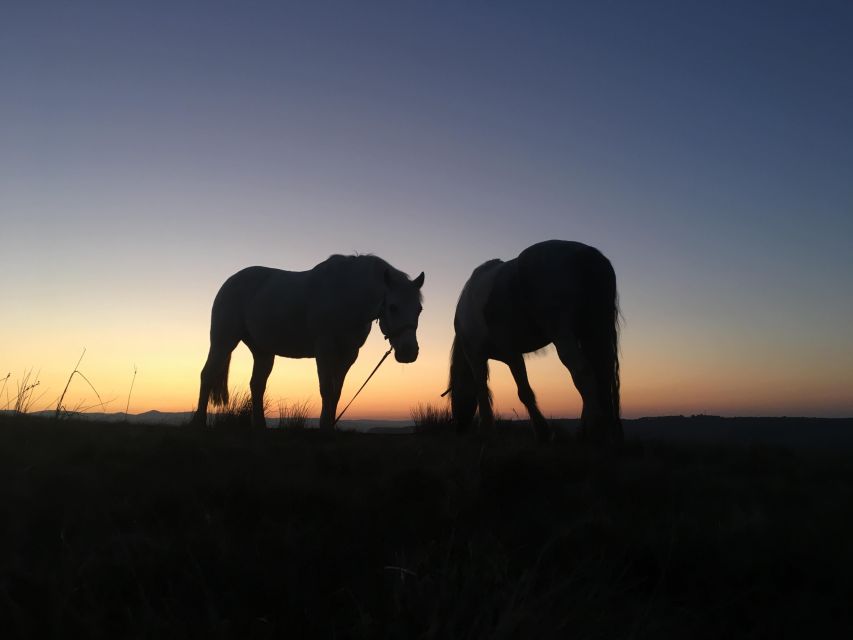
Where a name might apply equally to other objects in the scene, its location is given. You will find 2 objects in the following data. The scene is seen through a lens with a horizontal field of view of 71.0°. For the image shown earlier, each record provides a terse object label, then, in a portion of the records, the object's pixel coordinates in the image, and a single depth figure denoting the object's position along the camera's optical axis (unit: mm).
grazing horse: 5762
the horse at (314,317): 7102
